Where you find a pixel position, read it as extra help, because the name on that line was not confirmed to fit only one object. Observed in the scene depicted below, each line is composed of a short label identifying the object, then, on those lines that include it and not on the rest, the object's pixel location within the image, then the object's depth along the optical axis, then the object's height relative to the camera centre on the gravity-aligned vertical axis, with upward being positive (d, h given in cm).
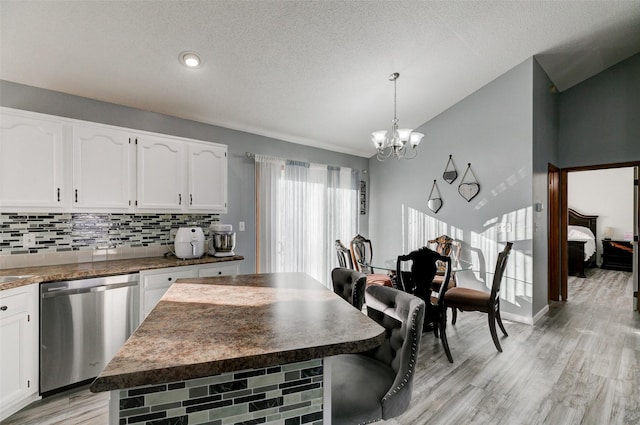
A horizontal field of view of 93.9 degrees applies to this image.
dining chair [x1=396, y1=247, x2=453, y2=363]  271 -66
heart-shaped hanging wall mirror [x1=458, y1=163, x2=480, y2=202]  408 +33
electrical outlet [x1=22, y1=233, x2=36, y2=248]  246 -23
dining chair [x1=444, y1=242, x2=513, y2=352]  295 -91
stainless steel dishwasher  210 -84
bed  625 -65
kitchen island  78 -41
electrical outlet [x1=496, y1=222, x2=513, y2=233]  376 -20
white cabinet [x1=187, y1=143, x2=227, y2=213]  311 +38
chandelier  292 +73
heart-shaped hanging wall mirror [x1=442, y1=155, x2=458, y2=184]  432 +57
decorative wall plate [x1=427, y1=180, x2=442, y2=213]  451 +17
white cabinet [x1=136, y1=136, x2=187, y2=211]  280 +38
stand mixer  314 -30
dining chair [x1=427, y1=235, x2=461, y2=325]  419 -49
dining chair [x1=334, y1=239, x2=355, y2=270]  338 -51
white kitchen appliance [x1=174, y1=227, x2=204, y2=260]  294 -30
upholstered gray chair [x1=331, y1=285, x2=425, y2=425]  114 -71
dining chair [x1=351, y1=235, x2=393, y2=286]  382 -63
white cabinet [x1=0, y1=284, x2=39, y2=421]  186 -88
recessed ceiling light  249 +130
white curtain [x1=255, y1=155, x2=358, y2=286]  392 -3
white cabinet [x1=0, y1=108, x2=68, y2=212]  218 +38
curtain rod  383 +74
